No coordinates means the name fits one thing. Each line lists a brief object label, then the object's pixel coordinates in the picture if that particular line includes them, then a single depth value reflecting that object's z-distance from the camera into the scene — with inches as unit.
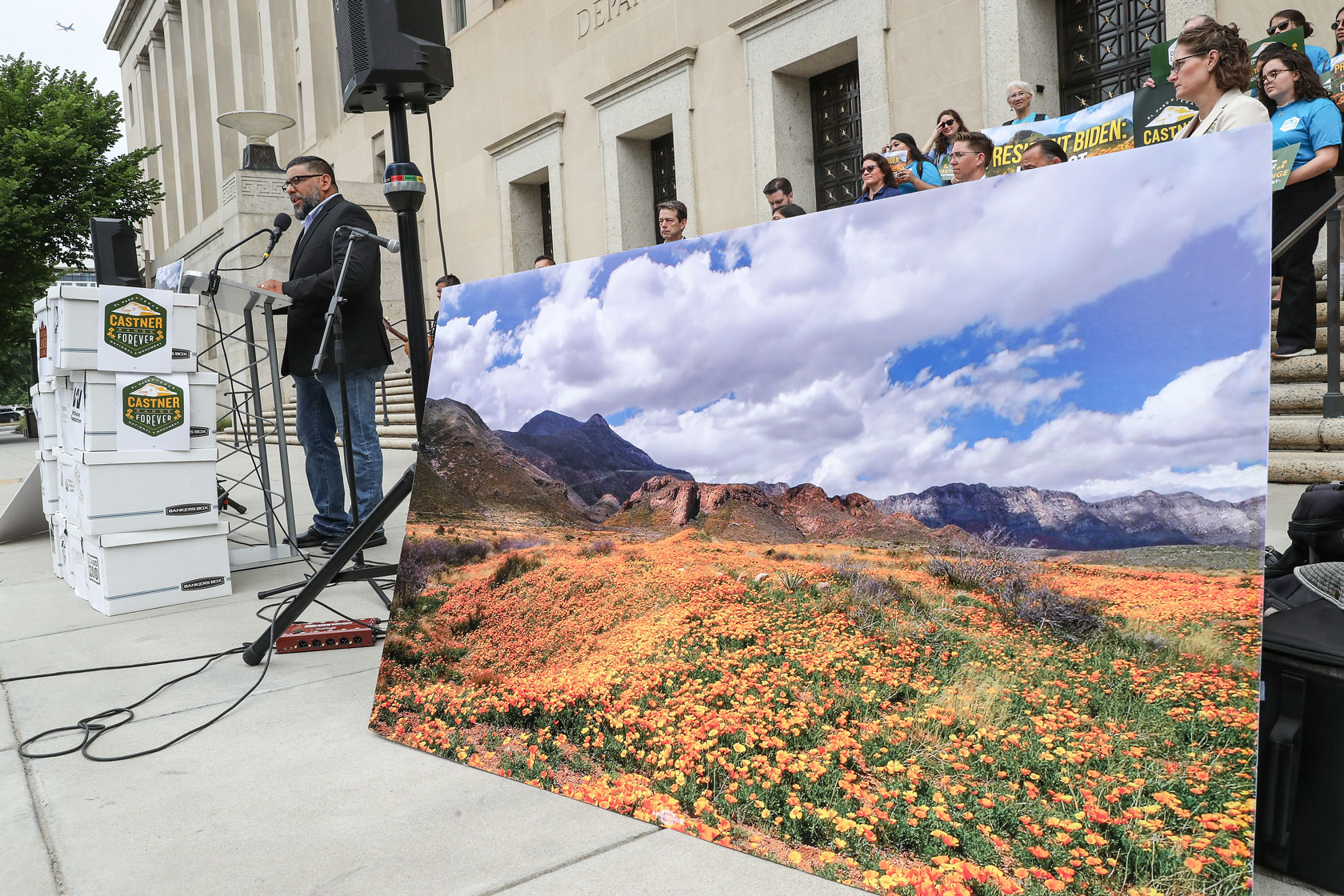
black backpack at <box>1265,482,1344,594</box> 85.6
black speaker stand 123.6
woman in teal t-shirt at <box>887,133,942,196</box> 272.7
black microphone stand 157.1
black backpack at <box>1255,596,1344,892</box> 65.7
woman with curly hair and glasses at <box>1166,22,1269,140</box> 125.5
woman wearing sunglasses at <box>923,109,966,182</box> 295.1
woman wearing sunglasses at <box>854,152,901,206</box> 243.4
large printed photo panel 64.2
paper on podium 184.1
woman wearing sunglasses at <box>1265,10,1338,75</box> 256.2
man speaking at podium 202.4
